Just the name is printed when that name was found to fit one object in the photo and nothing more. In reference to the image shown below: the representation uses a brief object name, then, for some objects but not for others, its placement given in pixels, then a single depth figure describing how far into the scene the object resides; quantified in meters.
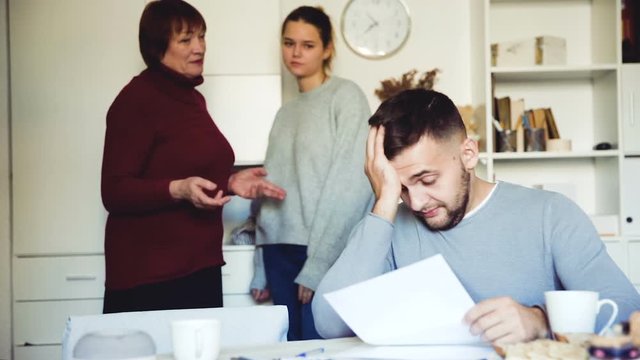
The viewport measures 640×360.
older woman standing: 2.34
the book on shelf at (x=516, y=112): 3.58
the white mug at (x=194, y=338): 1.19
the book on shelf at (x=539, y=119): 3.60
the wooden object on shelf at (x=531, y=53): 3.61
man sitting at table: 1.54
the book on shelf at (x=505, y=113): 3.58
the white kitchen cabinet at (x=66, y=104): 3.42
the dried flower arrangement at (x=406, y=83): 3.74
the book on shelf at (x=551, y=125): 3.60
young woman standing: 2.75
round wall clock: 3.85
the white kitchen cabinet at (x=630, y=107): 3.46
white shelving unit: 3.63
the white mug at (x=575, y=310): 1.19
